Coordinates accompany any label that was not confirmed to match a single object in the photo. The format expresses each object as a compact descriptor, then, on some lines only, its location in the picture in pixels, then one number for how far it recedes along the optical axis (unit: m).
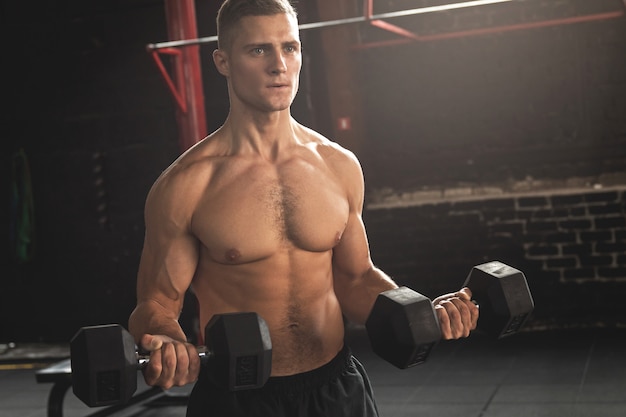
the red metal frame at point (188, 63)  5.27
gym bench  4.32
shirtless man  1.89
